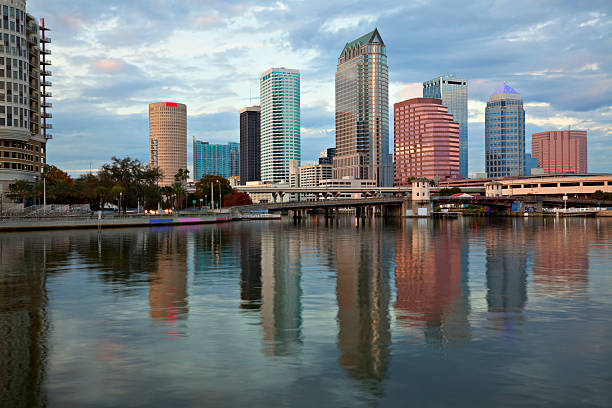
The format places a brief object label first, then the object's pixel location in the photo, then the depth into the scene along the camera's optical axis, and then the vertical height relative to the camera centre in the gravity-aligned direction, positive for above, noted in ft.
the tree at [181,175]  586.74 +31.98
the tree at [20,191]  412.57 +10.40
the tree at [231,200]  612.70 +0.83
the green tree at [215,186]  593.01 +18.55
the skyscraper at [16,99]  423.64 +93.36
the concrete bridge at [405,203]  557.33 -5.76
